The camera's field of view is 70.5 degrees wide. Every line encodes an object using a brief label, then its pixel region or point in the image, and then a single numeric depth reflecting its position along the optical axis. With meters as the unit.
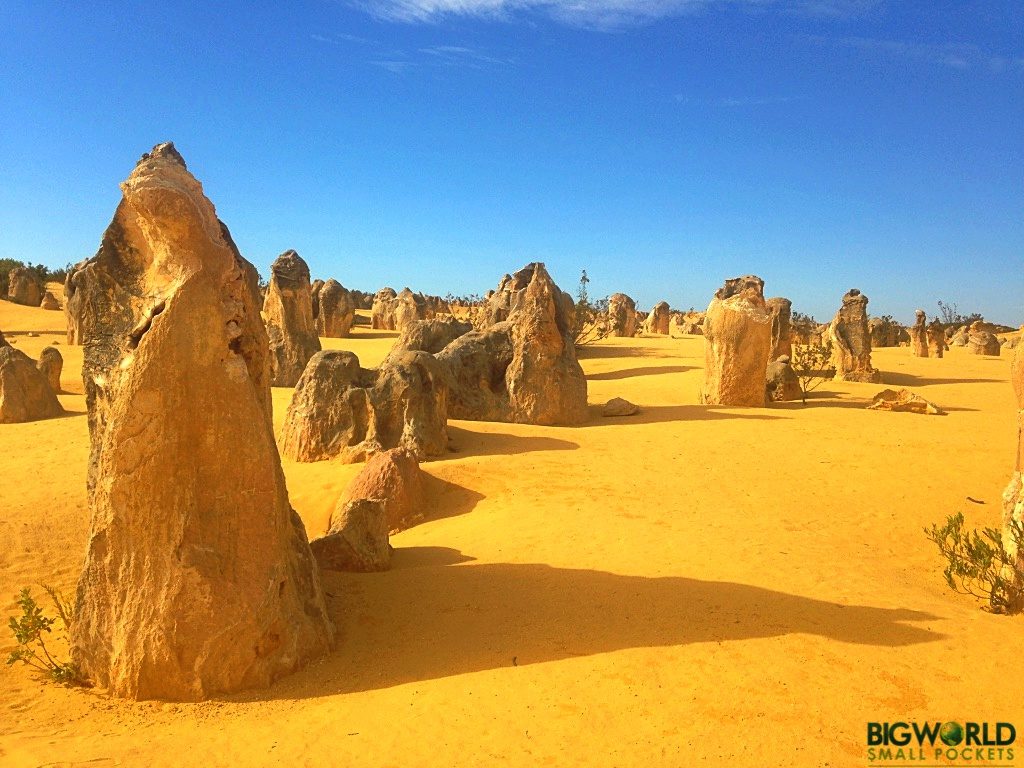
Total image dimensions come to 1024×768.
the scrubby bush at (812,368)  19.38
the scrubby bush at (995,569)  5.37
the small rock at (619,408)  15.50
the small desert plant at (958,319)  55.91
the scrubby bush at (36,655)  4.54
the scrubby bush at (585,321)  30.31
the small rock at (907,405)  16.08
